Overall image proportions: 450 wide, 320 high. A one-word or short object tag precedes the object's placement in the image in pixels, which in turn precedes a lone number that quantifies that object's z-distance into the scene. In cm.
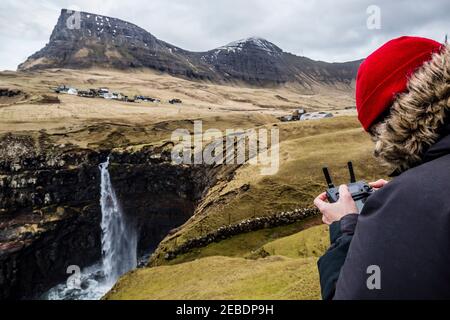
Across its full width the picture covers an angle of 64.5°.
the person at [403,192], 171
